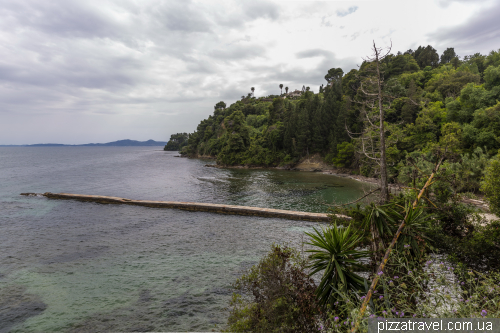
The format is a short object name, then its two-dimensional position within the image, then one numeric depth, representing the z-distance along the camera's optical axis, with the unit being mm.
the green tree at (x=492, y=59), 50691
